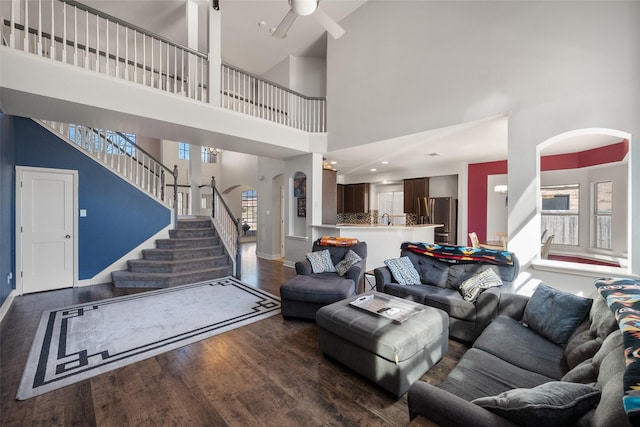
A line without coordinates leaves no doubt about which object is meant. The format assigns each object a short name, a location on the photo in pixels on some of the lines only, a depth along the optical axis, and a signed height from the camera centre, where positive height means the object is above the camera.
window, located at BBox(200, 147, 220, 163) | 11.73 +2.41
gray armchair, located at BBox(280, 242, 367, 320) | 3.21 -1.00
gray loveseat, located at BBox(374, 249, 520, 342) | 2.71 -0.96
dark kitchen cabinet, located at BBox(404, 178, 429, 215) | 8.27 +0.61
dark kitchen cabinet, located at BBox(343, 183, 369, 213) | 9.80 +0.49
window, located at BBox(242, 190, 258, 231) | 12.63 +0.13
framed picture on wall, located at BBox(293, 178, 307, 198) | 6.49 +0.58
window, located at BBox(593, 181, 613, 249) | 4.82 -0.03
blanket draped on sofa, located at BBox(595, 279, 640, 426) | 0.84 -0.55
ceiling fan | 2.78 +2.22
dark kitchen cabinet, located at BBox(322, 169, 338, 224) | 6.62 +0.36
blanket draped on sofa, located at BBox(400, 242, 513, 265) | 3.21 -0.56
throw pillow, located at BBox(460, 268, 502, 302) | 2.87 -0.81
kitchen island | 5.66 -0.54
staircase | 4.81 -1.02
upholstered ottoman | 2.01 -1.08
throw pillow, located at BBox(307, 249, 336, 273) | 4.03 -0.79
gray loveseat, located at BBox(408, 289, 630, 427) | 1.01 -0.87
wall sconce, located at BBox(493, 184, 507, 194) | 6.10 +0.53
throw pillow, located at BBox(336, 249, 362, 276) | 3.92 -0.78
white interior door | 4.30 -0.30
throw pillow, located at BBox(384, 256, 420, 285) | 3.50 -0.81
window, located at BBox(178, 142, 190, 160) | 10.98 +2.49
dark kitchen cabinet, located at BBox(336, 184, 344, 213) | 10.39 +0.54
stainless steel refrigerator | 7.52 -0.20
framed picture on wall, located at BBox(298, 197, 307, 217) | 6.57 +0.09
